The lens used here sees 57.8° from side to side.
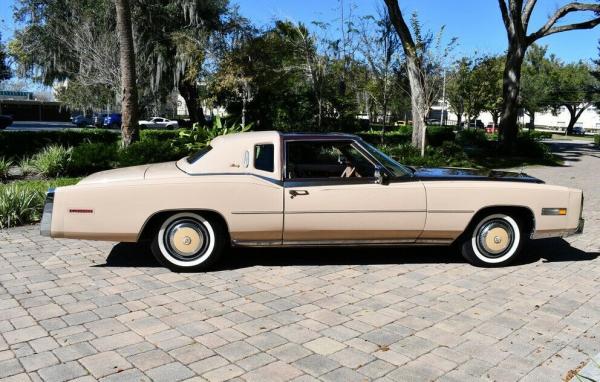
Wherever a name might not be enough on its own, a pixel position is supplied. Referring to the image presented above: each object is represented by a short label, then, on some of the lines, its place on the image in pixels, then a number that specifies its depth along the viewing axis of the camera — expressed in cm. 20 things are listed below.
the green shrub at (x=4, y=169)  1101
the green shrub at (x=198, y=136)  1402
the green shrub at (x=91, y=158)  1157
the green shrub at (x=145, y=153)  1096
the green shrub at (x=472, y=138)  2639
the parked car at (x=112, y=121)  4669
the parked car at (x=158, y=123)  4442
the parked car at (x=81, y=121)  5294
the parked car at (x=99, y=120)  4912
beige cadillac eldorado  534
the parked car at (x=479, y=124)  7037
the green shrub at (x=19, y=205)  756
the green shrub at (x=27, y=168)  1166
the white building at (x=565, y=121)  9119
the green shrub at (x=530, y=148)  2259
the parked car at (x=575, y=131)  7450
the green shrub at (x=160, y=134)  2109
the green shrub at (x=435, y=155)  1471
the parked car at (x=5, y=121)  4347
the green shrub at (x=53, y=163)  1133
